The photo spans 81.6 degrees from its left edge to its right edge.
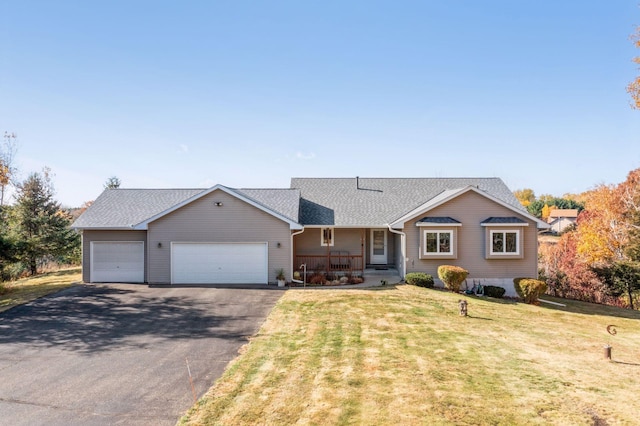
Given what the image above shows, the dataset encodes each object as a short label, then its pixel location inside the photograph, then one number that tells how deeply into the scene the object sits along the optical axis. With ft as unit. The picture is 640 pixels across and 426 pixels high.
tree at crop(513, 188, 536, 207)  337.04
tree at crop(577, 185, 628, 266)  102.32
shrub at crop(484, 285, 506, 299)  59.16
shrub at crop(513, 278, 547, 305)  56.34
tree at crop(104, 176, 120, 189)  130.52
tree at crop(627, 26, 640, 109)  50.17
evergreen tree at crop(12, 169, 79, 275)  88.38
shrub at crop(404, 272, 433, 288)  59.06
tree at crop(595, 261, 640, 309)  74.23
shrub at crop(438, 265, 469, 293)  57.52
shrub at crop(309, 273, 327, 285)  61.62
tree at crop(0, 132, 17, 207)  94.72
